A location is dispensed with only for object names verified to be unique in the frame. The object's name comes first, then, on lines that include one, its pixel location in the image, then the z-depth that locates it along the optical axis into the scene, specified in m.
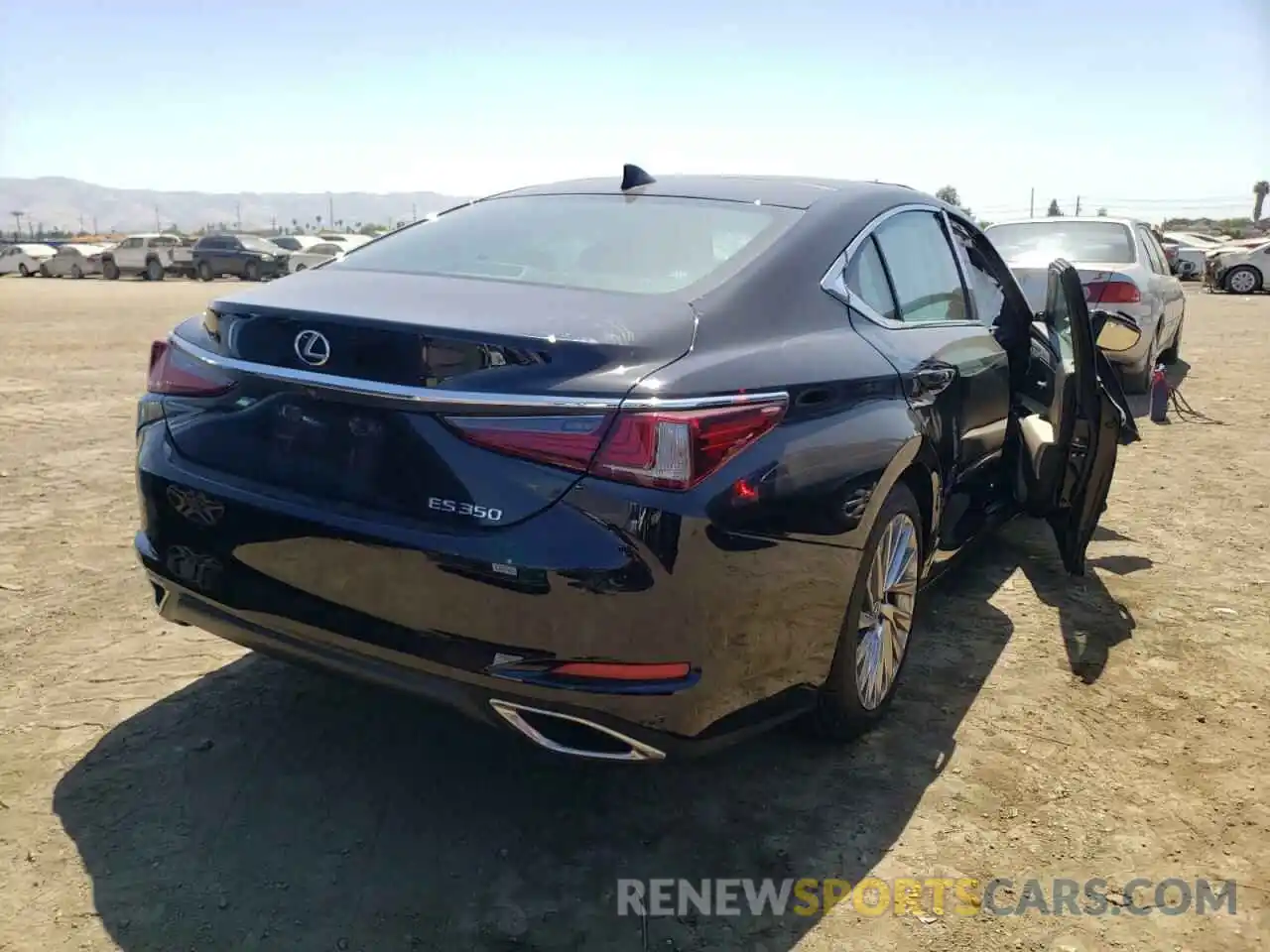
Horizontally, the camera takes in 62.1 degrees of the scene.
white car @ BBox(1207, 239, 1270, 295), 25.42
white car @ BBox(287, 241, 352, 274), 35.21
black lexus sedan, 2.18
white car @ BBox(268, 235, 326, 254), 39.13
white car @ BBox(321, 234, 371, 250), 41.29
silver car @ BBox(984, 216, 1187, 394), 8.61
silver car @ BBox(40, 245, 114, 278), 39.34
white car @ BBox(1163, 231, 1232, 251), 34.69
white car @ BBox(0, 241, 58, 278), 41.06
